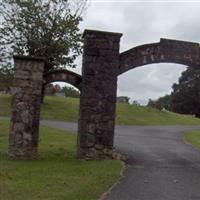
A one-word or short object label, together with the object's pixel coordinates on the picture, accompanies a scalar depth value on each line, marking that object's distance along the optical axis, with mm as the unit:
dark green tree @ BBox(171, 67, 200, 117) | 74000
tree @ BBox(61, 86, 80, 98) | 79375
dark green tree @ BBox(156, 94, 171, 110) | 82250
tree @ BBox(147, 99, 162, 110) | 53962
